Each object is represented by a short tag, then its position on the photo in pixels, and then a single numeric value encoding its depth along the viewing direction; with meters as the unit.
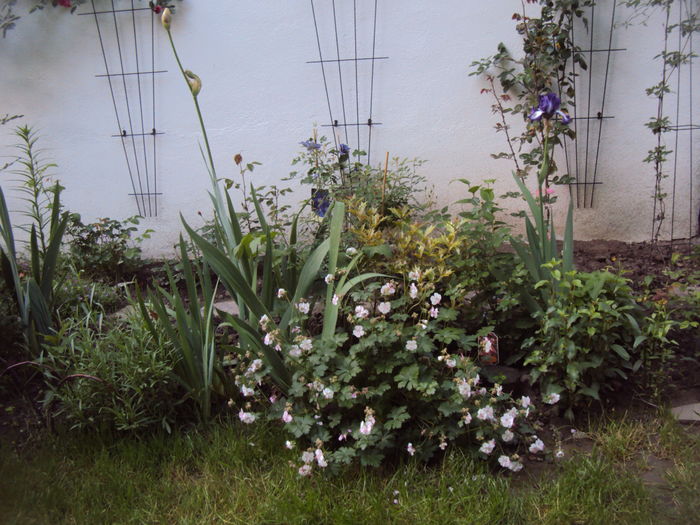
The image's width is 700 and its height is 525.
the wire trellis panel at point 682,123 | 3.35
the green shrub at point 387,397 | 1.87
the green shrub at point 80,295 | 2.75
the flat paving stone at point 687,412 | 2.08
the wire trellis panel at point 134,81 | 3.81
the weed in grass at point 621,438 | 1.95
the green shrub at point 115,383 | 2.11
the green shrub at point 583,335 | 2.01
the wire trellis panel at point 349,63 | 3.63
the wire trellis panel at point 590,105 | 3.46
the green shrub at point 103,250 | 3.55
